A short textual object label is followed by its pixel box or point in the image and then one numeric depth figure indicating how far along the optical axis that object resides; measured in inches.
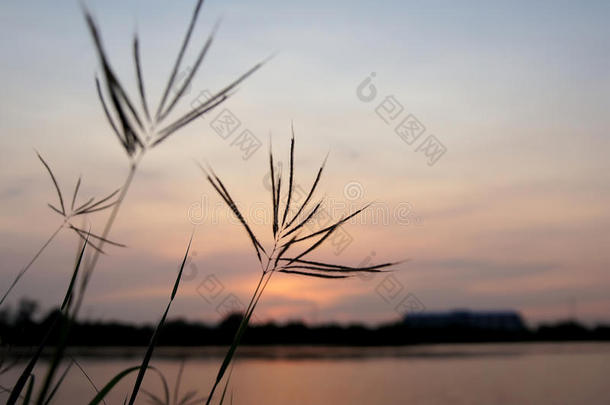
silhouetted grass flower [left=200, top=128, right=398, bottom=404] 78.5
